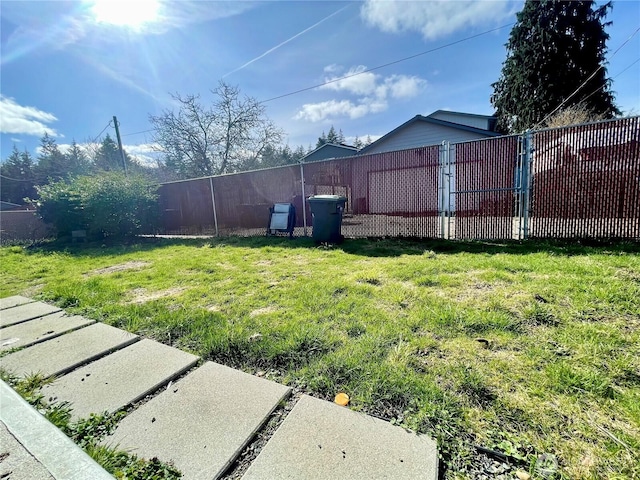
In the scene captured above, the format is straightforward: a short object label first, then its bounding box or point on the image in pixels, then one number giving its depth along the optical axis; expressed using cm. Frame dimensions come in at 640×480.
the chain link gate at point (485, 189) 496
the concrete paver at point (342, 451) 105
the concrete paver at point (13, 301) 324
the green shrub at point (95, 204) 845
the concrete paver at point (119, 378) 153
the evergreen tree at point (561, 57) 1461
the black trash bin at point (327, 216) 591
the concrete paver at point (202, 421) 115
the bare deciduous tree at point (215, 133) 1841
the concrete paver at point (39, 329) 231
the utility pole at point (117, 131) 1628
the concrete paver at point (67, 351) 190
